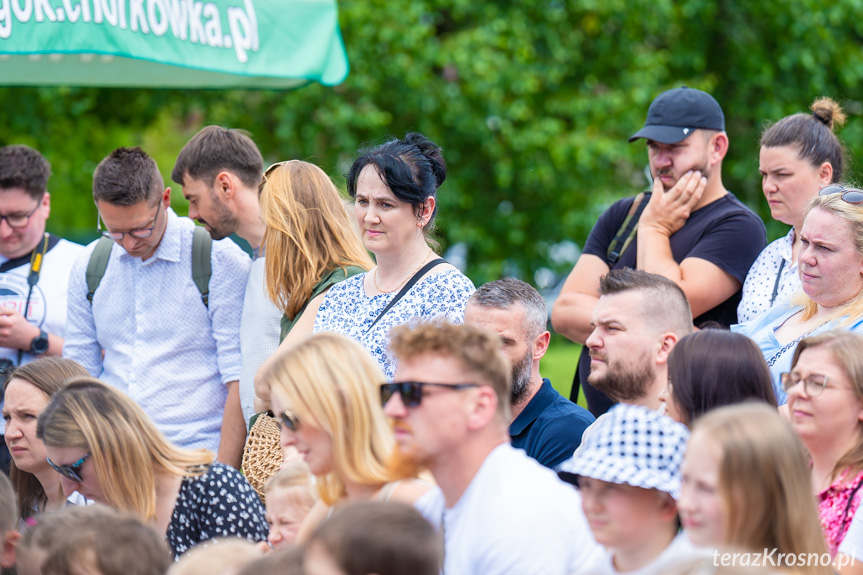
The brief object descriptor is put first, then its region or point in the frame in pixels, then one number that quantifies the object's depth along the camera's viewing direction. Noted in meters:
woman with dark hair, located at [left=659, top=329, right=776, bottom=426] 5.37
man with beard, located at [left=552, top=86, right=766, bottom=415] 7.92
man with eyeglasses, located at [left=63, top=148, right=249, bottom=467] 8.30
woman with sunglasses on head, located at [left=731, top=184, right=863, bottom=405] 6.62
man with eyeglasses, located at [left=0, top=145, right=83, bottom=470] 9.32
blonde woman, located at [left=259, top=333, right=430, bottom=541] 4.94
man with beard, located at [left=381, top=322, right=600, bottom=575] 4.34
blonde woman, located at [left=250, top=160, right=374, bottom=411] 7.75
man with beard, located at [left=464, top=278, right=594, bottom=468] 6.78
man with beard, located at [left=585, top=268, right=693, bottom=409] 6.65
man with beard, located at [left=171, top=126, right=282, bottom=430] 8.66
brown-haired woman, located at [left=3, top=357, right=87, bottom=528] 7.24
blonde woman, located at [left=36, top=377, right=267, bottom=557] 6.17
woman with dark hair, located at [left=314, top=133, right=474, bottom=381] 7.13
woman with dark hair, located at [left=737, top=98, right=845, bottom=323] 7.70
